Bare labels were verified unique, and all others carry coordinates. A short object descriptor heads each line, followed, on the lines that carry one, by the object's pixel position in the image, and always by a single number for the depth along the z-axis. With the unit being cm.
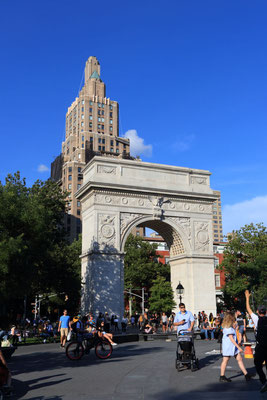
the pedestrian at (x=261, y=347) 861
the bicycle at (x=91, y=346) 1419
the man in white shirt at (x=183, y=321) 1177
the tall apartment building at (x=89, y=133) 9738
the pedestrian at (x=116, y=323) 2911
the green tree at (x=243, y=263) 4697
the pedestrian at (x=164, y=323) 2908
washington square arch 3083
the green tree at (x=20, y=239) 1961
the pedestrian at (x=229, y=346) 952
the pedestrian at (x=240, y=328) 1574
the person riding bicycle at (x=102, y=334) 1447
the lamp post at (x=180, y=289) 2860
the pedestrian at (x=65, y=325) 1808
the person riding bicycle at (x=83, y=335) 1442
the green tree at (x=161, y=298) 4769
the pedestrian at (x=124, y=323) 2773
